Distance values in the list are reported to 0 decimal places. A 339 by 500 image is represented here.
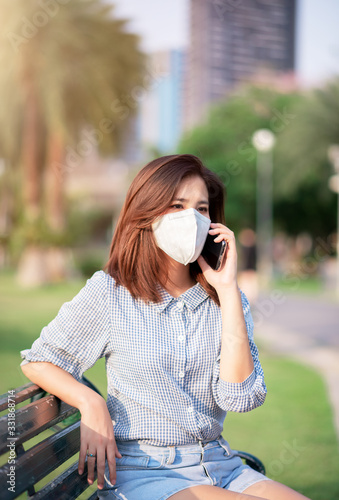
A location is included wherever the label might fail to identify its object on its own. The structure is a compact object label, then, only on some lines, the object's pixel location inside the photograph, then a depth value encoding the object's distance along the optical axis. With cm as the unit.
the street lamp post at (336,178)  1762
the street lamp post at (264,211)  2876
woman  168
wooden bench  143
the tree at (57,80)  1777
